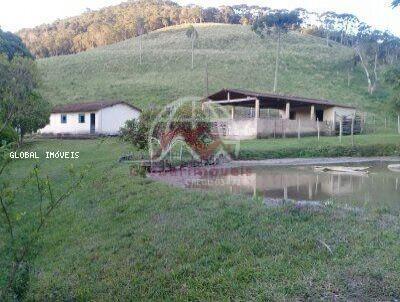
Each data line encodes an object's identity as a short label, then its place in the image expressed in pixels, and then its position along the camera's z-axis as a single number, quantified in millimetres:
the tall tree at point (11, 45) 37531
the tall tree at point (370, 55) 57600
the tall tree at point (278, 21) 56688
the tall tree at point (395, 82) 24031
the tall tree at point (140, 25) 95050
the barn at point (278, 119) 28484
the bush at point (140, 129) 16391
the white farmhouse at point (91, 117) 34125
